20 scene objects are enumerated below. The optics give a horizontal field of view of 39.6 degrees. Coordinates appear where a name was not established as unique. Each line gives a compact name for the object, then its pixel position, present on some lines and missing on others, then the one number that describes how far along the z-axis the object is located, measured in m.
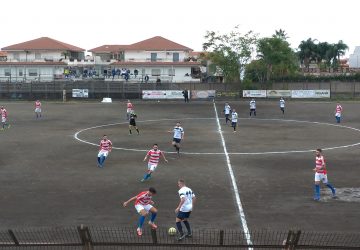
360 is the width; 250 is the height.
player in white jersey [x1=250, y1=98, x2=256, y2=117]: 47.72
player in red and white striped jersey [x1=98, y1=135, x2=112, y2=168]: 23.50
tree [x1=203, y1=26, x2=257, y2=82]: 81.25
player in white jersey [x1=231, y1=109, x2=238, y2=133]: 36.28
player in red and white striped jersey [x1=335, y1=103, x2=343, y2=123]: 41.64
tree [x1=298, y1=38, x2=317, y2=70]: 118.34
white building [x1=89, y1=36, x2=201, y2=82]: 86.81
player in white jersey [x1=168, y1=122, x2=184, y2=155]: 27.12
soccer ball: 13.90
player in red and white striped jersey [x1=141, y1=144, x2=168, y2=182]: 20.60
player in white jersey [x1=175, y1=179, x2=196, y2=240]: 13.71
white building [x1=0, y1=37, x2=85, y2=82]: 87.19
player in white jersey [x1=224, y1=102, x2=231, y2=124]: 41.50
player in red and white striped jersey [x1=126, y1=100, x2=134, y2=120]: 43.34
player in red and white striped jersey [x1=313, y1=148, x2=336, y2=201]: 17.72
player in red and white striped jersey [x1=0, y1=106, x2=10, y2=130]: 39.97
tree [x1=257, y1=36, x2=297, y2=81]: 84.88
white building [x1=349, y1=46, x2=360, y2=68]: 129.62
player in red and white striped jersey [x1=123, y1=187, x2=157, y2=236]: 14.18
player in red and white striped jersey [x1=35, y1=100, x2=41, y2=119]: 46.18
